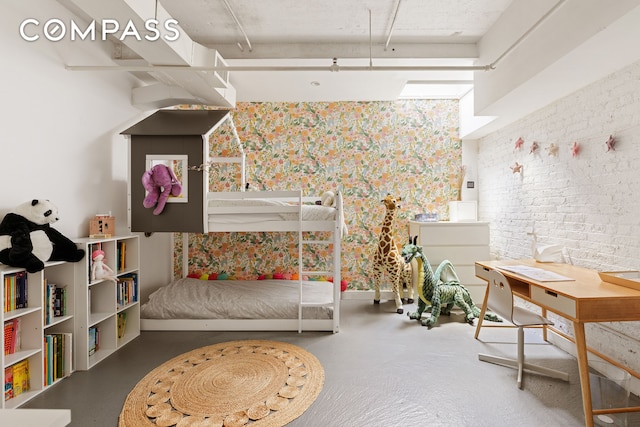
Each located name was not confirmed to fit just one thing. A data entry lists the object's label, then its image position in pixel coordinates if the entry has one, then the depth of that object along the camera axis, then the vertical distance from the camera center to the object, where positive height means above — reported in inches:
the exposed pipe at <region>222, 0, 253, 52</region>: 114.7 +76.1
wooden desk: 78.6 -23.8
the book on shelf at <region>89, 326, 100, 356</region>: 112.9 -46.1
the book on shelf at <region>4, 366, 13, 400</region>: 86.2 -46.5
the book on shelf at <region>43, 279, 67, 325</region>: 98.3 -28.2
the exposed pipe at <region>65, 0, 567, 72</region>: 106.9 +51.0
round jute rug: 82.8 -53.3
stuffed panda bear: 87.4 -7.1
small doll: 113.1 -19.2
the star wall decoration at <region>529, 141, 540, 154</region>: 142.7 +30.4
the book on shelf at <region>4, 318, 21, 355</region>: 87.9 -34.4
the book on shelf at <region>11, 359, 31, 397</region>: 89.5 -47.2
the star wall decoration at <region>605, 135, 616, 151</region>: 104.7 +23.3
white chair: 98.9 -33.6
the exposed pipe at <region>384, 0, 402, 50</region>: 115.2 +75.6
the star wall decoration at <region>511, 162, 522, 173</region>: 153.4 +22.2
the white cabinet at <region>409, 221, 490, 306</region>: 172.4 -17.6
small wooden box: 119.0 -4.6
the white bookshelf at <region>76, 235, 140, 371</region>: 108.0 -34.2
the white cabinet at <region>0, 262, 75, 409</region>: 87.0 -36.4
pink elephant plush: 129.8 +12.0
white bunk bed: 137.6 -39.2
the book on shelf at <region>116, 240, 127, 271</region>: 128.8 -16.6
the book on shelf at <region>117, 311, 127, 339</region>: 131.9 -45.9
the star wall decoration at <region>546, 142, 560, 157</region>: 130.6 +26.7
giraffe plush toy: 167.9 -23.3
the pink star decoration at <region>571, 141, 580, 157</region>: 119.3 +24.5
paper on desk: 97.7 -20.3
